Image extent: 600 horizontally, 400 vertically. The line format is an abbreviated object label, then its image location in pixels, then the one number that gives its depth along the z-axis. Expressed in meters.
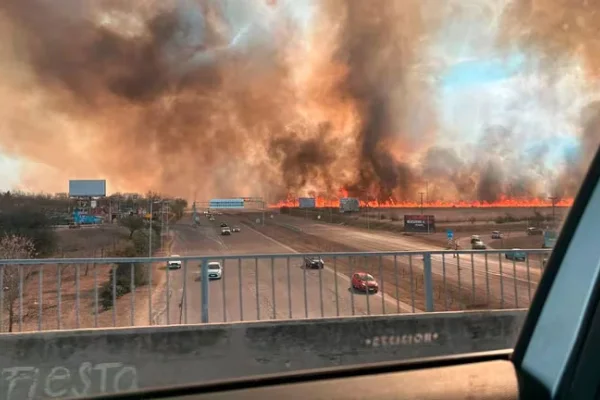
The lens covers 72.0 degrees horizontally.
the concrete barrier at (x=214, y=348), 3.24
